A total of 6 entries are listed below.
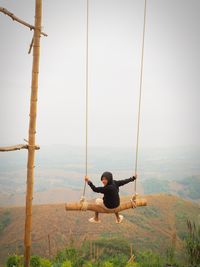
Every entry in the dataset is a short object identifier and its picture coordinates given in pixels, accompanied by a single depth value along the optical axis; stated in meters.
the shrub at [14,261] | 8.02
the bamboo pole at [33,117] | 5.04
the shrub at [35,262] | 8.03
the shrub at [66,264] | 7.75
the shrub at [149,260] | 9.43
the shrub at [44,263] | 8.05
